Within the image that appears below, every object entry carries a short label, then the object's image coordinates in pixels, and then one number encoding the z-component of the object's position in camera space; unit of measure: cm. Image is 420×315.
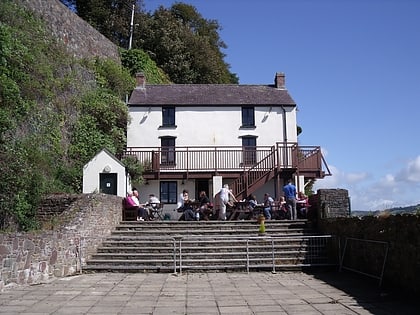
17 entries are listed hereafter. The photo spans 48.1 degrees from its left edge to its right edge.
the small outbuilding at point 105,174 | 2127
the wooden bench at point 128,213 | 1811
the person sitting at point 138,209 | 1812
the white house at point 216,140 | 2491
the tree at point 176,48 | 4203
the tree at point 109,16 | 4250
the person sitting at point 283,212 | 1785
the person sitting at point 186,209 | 1845
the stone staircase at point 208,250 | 1312
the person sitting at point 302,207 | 1764
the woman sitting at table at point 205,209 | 1889
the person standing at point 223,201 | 1824
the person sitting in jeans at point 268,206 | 1803
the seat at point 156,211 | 1955
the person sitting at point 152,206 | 1930
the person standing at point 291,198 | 1730
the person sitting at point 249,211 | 1855
